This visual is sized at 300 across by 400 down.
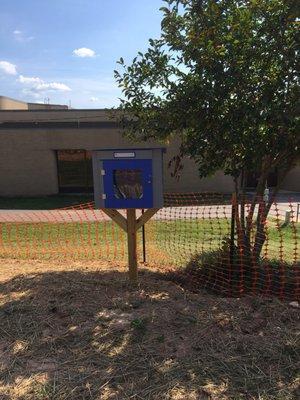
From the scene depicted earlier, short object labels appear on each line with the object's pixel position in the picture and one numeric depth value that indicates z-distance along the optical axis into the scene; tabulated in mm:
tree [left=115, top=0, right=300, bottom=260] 4688
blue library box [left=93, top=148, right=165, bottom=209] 4629
